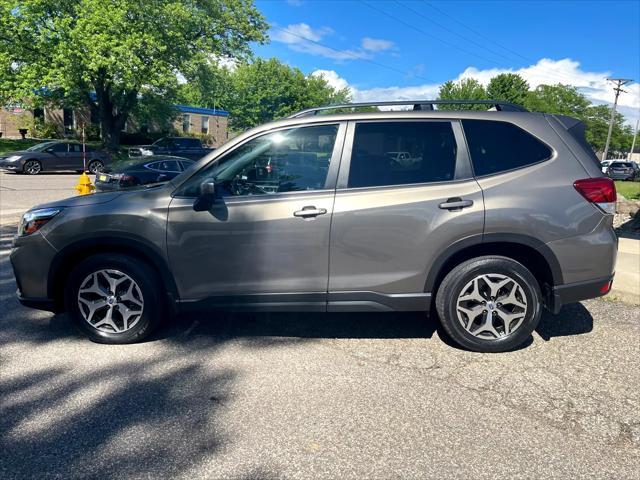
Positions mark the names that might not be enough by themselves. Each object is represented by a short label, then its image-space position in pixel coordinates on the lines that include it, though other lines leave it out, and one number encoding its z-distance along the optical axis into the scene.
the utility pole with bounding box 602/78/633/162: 51.00
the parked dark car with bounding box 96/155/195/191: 11.90
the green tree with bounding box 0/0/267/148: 21.83
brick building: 35.97
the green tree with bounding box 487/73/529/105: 58.17
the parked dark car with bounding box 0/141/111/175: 19.55
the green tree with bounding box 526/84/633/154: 61.08
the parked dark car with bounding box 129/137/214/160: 24.24
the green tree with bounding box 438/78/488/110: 55.62
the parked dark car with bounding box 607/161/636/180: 34.59
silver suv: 3.59
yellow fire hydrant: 9.80
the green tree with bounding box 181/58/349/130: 63.62
